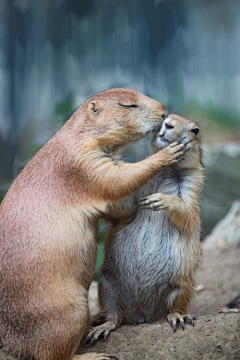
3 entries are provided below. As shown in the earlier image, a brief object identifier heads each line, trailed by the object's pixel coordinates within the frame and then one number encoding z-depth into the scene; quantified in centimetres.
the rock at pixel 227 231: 1328
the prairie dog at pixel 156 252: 791
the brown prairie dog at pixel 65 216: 672
